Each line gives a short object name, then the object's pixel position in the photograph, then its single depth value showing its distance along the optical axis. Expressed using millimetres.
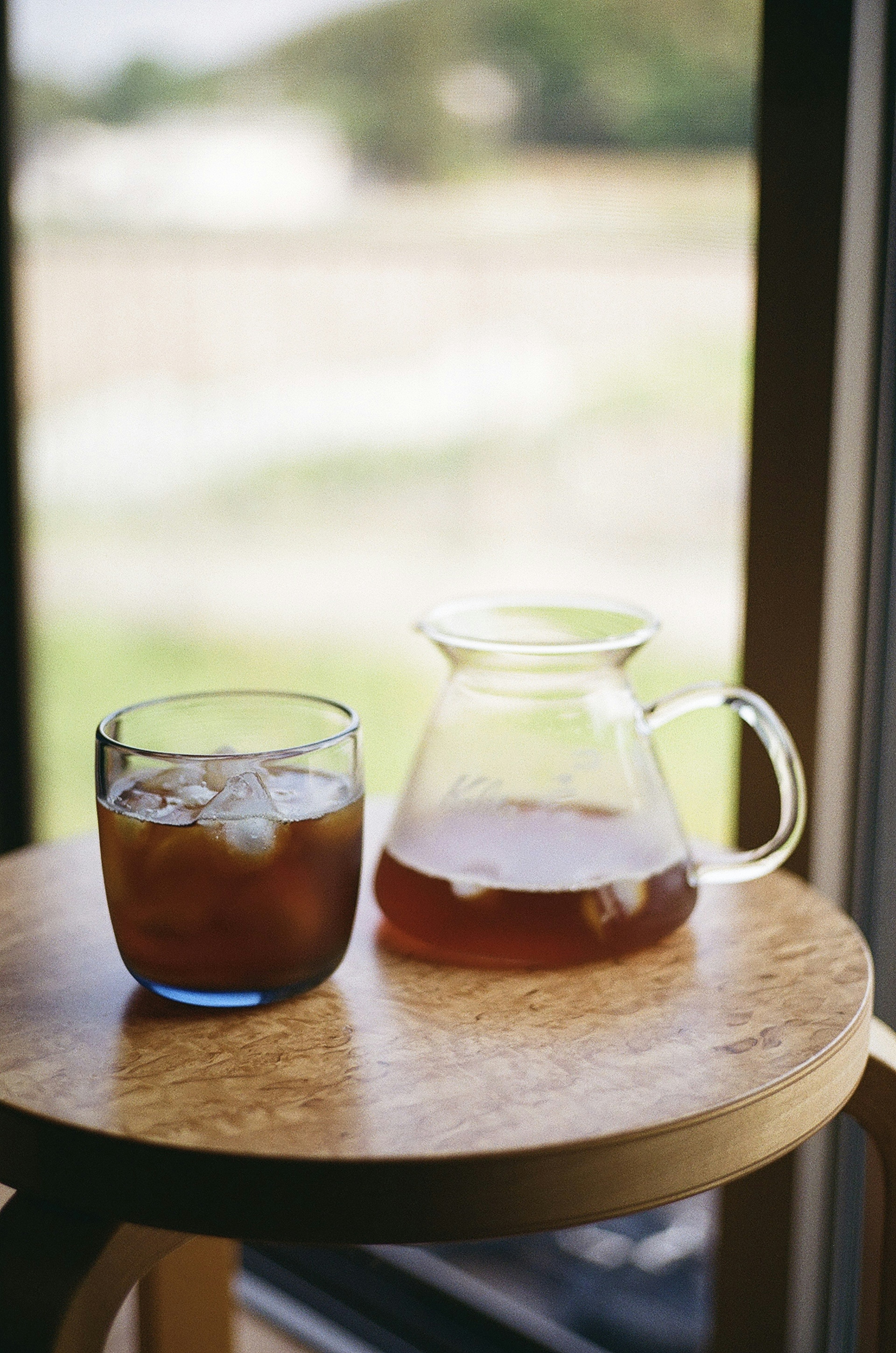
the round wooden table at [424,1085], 470
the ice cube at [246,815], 554
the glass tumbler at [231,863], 557
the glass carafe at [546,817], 616
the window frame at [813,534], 803
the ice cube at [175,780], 569
